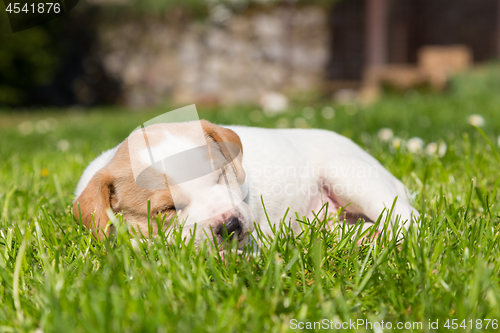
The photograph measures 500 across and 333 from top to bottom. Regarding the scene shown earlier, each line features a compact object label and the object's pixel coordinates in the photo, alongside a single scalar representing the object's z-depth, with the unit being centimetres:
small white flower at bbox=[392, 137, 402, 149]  396
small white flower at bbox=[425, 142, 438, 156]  379
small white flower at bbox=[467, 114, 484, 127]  446
